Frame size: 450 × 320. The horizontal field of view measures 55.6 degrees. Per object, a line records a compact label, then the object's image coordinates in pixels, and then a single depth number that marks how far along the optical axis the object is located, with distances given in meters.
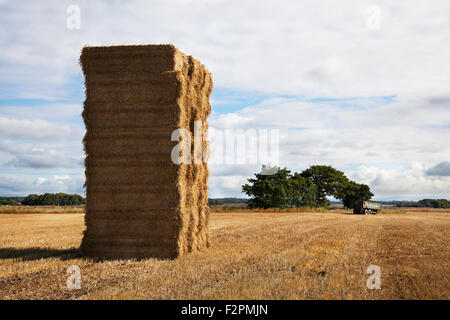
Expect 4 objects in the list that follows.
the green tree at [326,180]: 78.38
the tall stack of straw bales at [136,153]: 10.12
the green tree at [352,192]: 79.25
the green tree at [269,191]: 59.47
